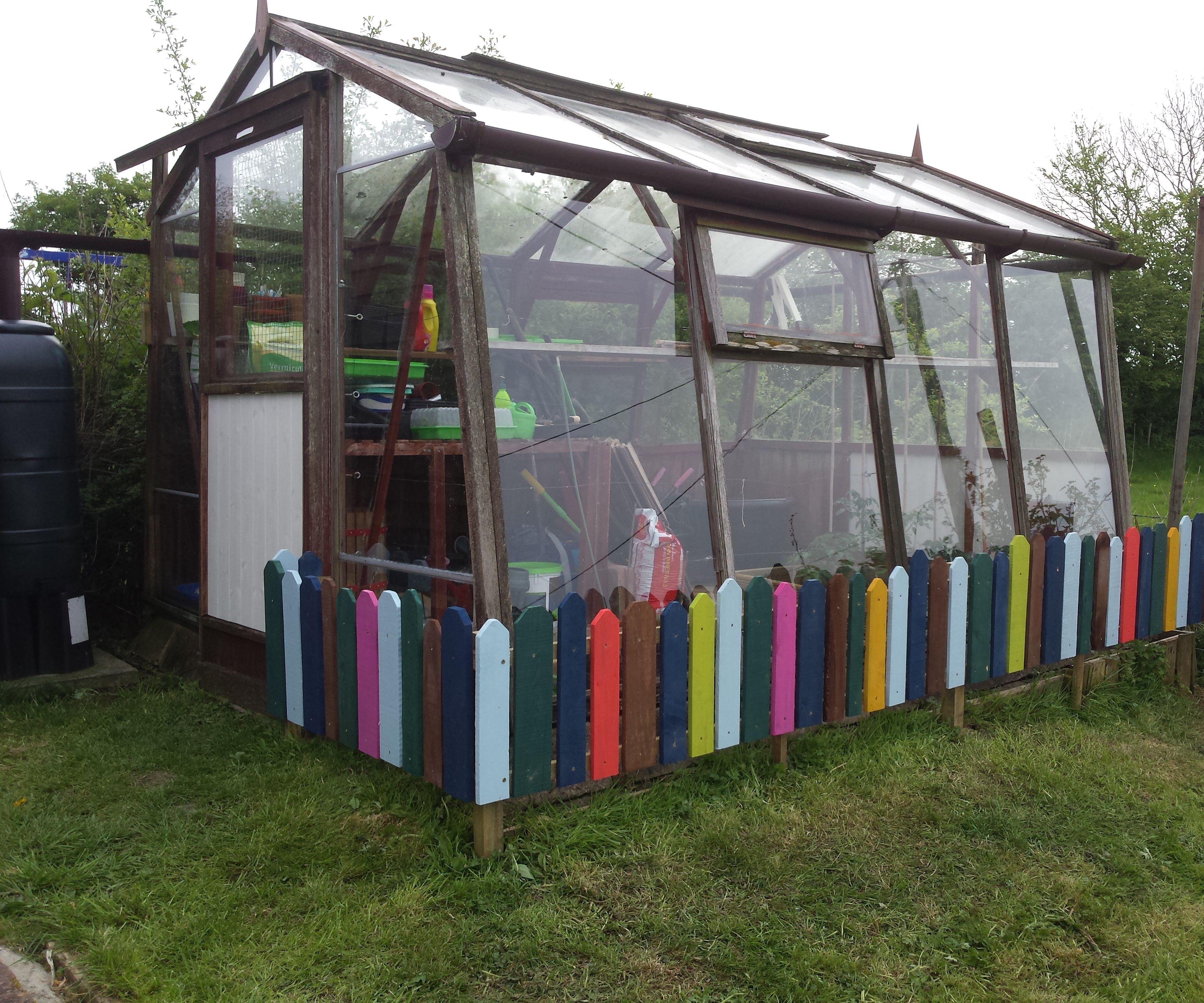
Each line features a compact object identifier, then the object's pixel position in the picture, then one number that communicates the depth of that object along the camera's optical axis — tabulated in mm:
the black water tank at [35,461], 5539
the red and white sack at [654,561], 4598
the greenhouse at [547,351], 4332
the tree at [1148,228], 18500
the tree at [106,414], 6910
